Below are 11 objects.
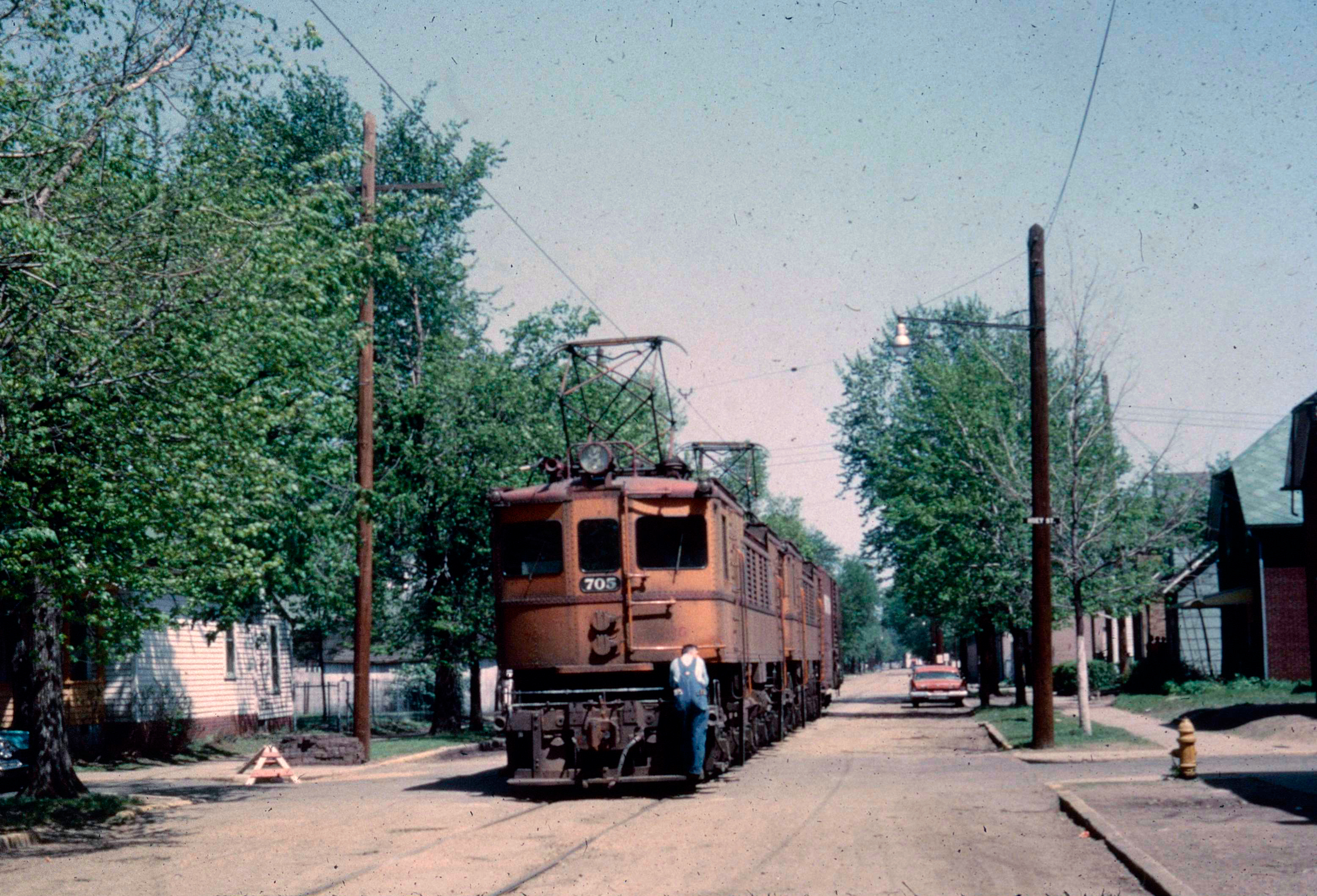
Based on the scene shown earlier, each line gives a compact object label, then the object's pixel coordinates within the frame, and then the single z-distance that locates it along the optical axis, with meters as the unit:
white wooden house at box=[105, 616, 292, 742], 31.38
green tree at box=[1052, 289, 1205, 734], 26.66
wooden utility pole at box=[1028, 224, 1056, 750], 23.83
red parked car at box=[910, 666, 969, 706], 52.03
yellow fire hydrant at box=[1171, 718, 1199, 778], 17.77
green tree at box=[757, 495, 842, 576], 101.00
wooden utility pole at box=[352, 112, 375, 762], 25.98
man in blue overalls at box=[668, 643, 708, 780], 17.12
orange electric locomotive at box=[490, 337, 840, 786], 17.39
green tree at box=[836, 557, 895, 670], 144.38
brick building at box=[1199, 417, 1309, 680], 42.09
